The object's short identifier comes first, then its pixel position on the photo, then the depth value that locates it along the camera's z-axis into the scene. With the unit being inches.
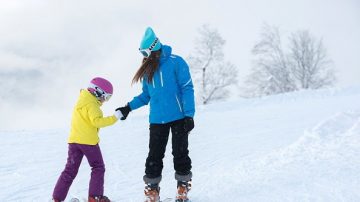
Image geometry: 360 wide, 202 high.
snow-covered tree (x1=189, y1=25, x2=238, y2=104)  1385.3
